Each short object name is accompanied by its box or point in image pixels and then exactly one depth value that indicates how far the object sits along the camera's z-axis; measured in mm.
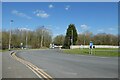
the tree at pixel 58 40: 62830
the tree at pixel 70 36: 48418
